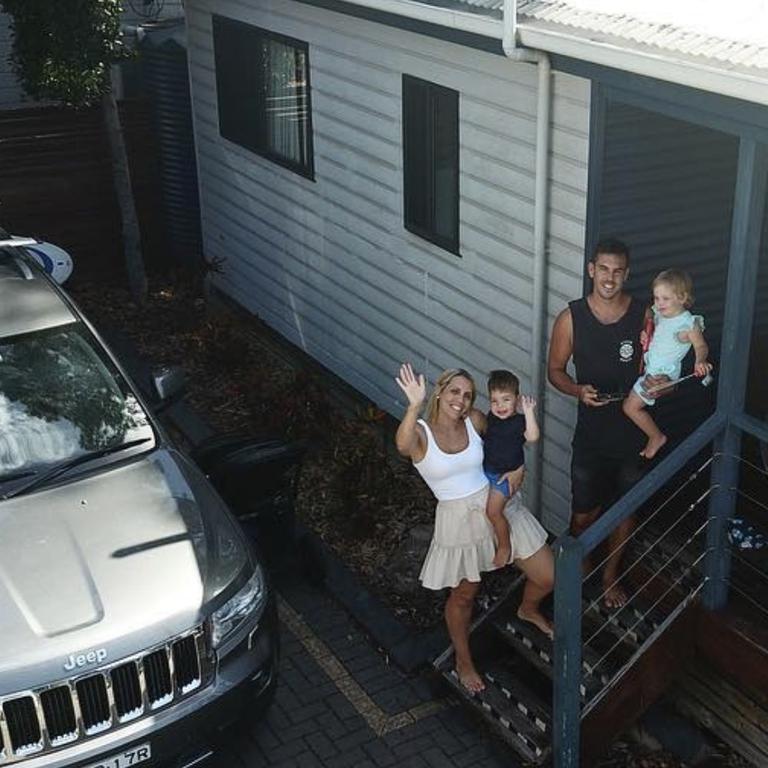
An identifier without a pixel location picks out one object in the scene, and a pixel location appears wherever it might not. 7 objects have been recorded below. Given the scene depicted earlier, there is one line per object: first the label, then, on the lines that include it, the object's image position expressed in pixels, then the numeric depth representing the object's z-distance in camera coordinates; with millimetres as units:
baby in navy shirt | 6602
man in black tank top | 6812
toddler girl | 6344
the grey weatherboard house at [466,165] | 6777
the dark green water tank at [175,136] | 12953
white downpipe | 7051
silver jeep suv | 5820
